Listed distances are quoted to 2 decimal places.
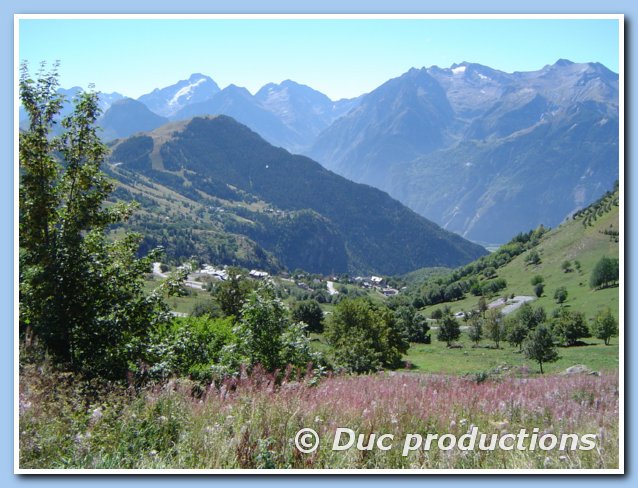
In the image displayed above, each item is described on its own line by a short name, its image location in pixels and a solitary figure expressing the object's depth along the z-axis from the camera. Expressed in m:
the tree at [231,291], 41.94
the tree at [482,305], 69.64
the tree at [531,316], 35.04
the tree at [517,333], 34.50
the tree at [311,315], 63.99
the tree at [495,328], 43.94
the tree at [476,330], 51.22
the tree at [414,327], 58.92
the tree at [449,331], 55.59
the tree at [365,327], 30.33
